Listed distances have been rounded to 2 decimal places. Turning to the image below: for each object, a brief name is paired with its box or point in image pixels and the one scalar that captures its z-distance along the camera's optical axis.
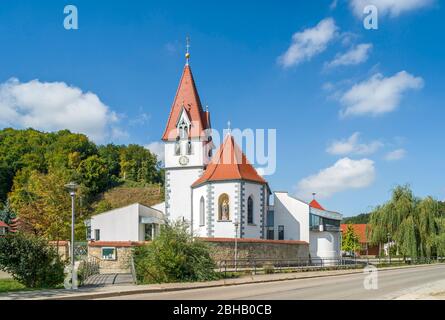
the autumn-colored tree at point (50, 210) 50.03
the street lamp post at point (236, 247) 35.78
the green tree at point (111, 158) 108.27
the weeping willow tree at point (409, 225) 49.69
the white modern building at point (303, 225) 48.72
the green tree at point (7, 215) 76.32
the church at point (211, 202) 44.94
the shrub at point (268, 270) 31.52
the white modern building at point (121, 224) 49.01
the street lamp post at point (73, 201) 19.31
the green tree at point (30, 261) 19.86
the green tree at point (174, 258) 23.18
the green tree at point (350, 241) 76.75
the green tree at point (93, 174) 94.25
